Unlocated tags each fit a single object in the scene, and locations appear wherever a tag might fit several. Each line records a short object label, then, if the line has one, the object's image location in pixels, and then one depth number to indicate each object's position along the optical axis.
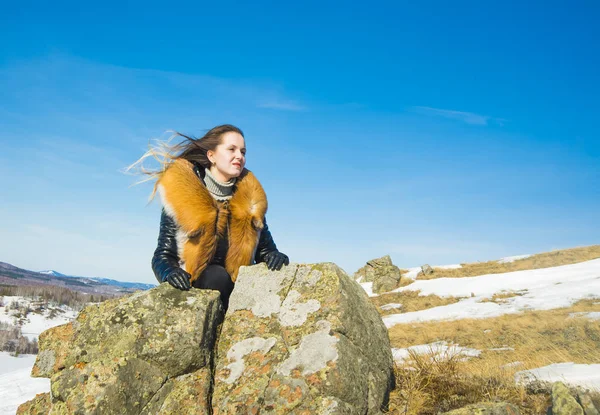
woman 3.92
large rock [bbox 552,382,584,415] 3.27
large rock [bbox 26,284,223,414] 2.92
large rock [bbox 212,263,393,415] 2.99
